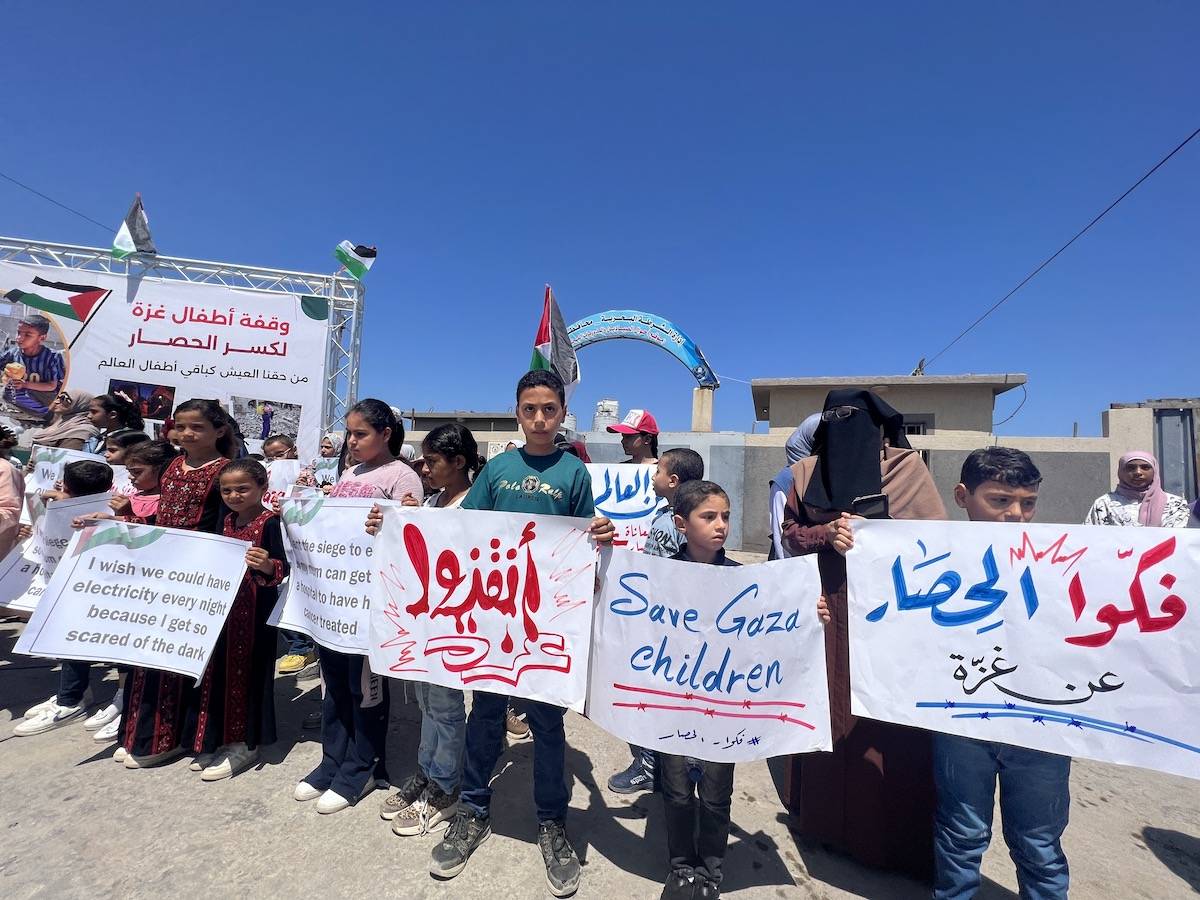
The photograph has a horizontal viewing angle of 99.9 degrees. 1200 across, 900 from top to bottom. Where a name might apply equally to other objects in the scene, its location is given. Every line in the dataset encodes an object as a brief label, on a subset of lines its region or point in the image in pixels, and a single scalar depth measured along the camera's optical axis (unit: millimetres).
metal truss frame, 7961
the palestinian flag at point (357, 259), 8430
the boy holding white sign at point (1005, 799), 1657
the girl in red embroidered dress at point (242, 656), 2602
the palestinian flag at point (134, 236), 7930
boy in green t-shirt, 2053
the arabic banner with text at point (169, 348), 7727
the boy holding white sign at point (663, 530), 2625
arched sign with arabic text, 12938
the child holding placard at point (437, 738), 2283
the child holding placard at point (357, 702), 2436
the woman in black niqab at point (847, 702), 2021
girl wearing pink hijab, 3834
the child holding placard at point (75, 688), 3090
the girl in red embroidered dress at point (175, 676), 2674
